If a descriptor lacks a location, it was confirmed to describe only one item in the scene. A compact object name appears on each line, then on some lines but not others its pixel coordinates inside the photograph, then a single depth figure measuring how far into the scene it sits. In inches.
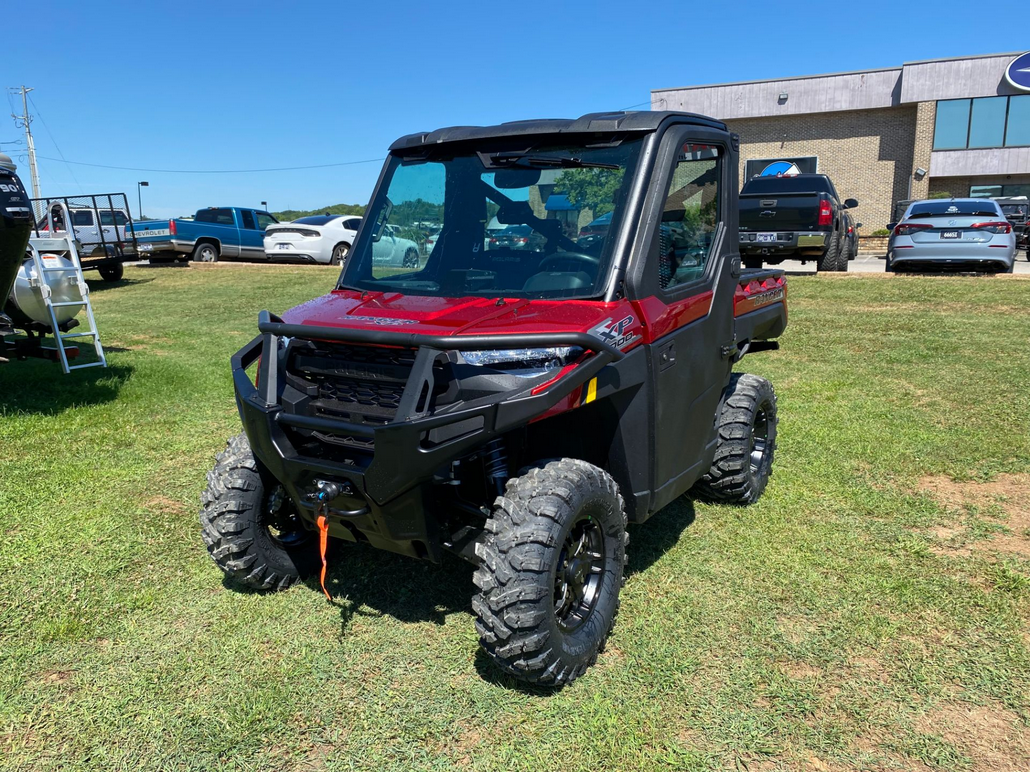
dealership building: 1352.1
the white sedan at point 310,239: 807.1
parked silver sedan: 573.6
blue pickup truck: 845.2
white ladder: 294.5
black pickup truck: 590.6
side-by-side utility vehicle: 118.2
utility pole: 2314.0
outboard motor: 252.8
